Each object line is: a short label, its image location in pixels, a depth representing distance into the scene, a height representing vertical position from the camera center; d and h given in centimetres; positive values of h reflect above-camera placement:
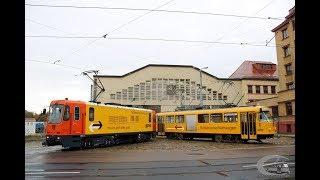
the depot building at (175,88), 6178 +396
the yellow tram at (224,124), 2644 -122
